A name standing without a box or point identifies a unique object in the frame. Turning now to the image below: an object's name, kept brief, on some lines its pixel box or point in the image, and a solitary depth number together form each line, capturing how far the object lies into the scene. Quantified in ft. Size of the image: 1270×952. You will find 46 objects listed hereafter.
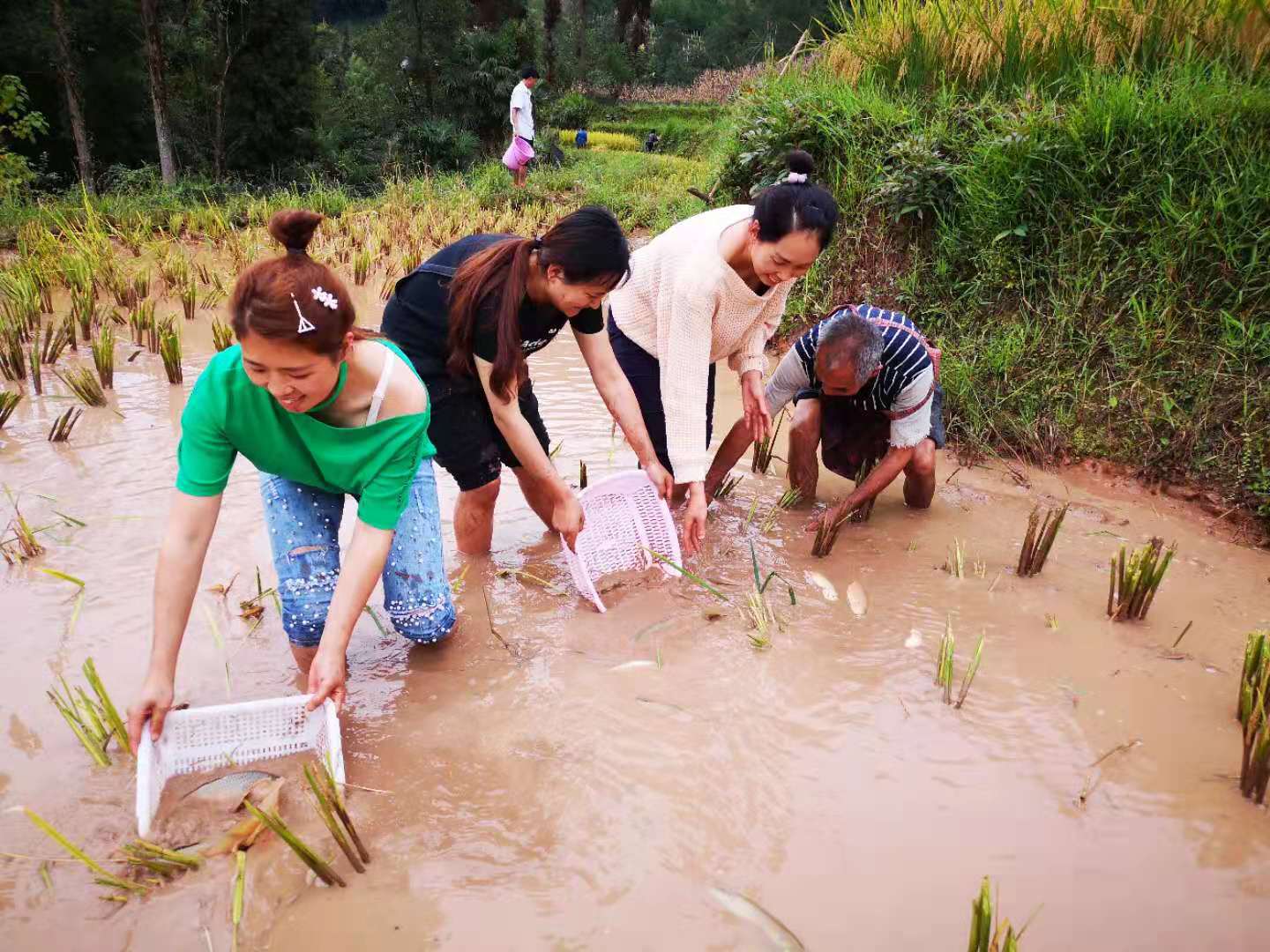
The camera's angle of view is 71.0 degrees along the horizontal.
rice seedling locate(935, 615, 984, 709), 8.34
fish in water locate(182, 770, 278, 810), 6.65
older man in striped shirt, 10.84
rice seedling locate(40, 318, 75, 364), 16.44
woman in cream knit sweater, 9.02
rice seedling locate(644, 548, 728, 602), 9.63
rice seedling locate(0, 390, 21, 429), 13.66
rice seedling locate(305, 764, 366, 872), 5.69
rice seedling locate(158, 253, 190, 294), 21.17
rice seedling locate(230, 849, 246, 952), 5.46
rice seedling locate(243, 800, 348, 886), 5.48
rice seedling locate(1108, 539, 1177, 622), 9.55
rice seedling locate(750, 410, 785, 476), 14.25
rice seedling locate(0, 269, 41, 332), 17.58
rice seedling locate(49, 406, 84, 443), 13.67
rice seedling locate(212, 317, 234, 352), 17.26
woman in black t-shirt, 7.91
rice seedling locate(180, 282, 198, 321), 20.13
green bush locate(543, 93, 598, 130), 69.00
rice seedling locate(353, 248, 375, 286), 23.12
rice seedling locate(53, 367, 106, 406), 14.83
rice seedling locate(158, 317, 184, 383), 16.22
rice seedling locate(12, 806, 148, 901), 5.63
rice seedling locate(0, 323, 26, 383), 15.42
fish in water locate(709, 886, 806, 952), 5.91
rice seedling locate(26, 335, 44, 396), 15.14
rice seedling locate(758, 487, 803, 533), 12.75
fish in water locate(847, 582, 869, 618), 10.30
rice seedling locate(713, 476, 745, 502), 13.12
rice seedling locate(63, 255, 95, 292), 19.81
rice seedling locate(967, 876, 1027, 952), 4.91
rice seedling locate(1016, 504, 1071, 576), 10.81
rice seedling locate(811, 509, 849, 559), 11.46
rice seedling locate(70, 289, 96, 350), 17.89
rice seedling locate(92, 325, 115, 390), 15.84
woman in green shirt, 5.83
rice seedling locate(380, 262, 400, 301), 22.44
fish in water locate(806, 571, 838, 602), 10.62
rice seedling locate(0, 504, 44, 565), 10.47
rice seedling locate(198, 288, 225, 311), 20.88
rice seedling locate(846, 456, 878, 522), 12.54
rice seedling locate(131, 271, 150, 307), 20.39
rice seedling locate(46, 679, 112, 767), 7.06
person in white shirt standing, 37.24
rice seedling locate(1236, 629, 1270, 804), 7.00
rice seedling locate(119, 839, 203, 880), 5.90
